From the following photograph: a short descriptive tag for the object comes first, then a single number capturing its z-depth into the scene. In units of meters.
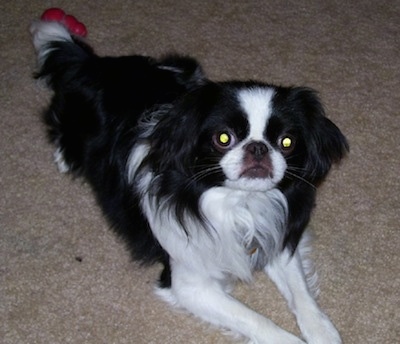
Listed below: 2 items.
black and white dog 0.80
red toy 1.15
